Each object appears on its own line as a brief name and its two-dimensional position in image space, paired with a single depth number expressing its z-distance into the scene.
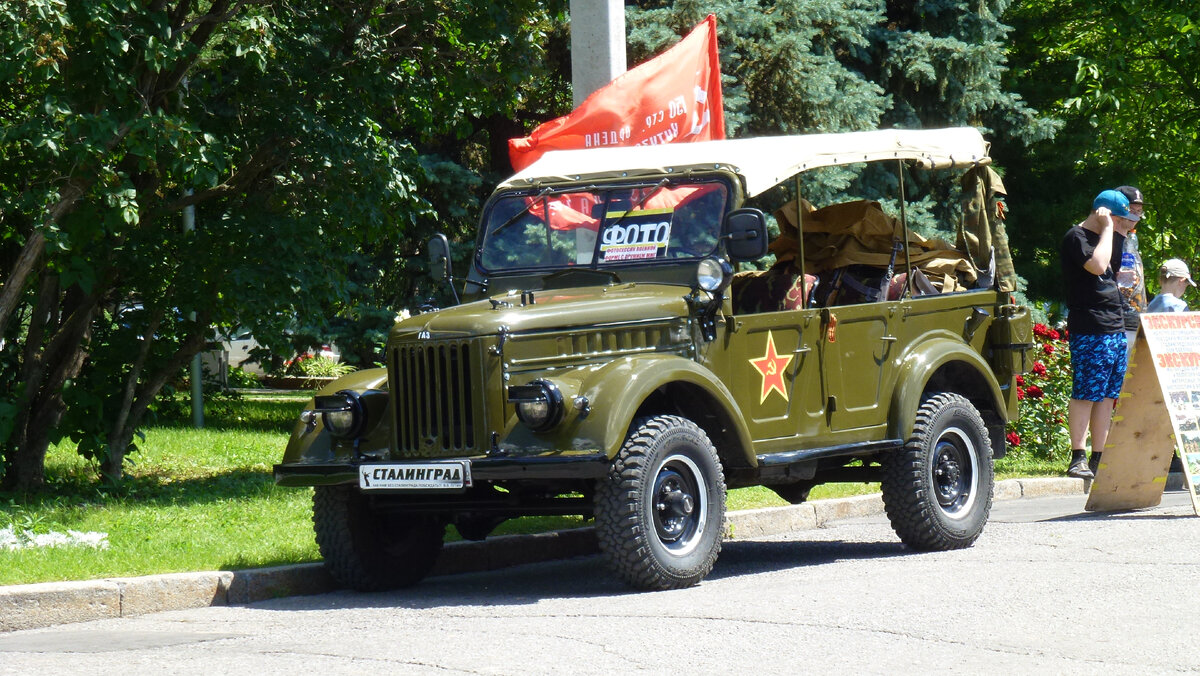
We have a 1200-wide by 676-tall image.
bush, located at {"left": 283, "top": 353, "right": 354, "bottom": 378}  31.17
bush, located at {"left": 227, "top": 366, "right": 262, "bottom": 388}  26.50
